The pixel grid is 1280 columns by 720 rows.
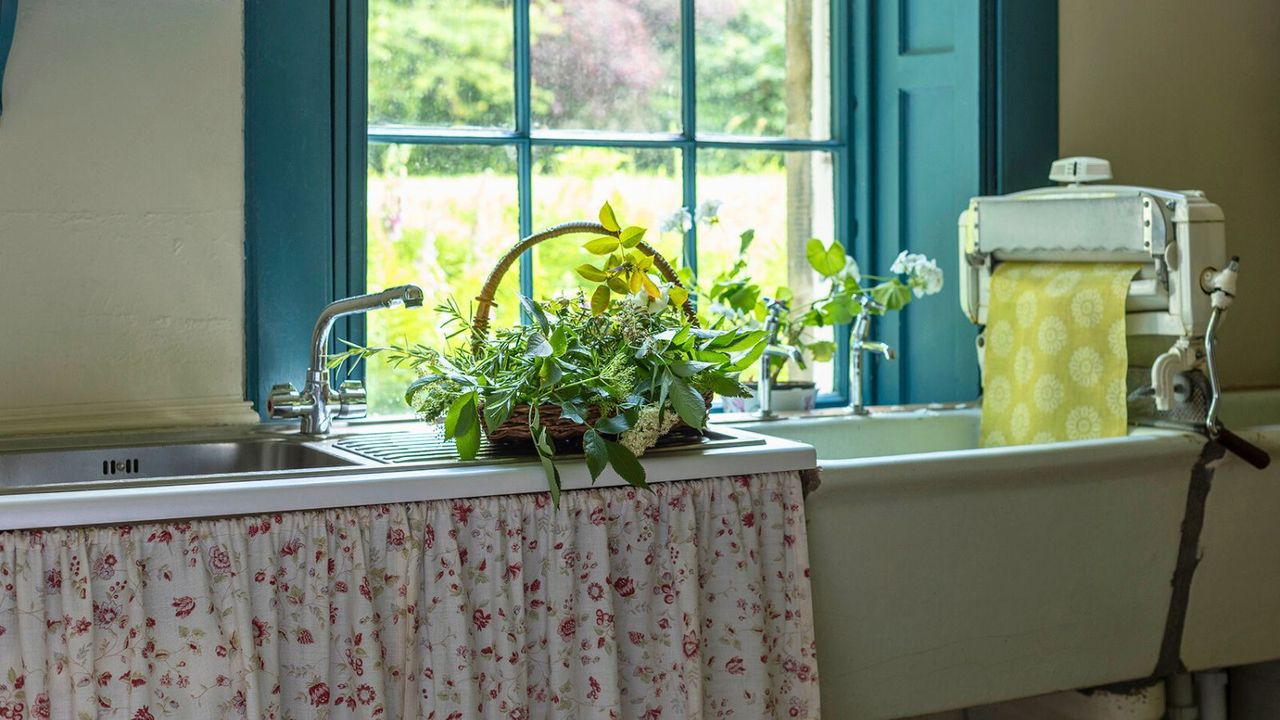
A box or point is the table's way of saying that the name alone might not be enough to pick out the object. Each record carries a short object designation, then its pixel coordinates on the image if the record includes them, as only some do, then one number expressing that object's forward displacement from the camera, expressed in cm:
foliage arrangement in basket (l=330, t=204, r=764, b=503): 178
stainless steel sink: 196
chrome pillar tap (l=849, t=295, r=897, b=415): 261
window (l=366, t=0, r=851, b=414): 253
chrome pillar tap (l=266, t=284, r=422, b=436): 207
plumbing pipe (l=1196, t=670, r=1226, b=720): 248
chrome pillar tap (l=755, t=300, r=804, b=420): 253
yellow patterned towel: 237
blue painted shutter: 281
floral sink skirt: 151
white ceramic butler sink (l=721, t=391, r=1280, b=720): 199
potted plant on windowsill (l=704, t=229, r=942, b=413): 258
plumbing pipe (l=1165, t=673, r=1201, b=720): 248
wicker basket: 181
